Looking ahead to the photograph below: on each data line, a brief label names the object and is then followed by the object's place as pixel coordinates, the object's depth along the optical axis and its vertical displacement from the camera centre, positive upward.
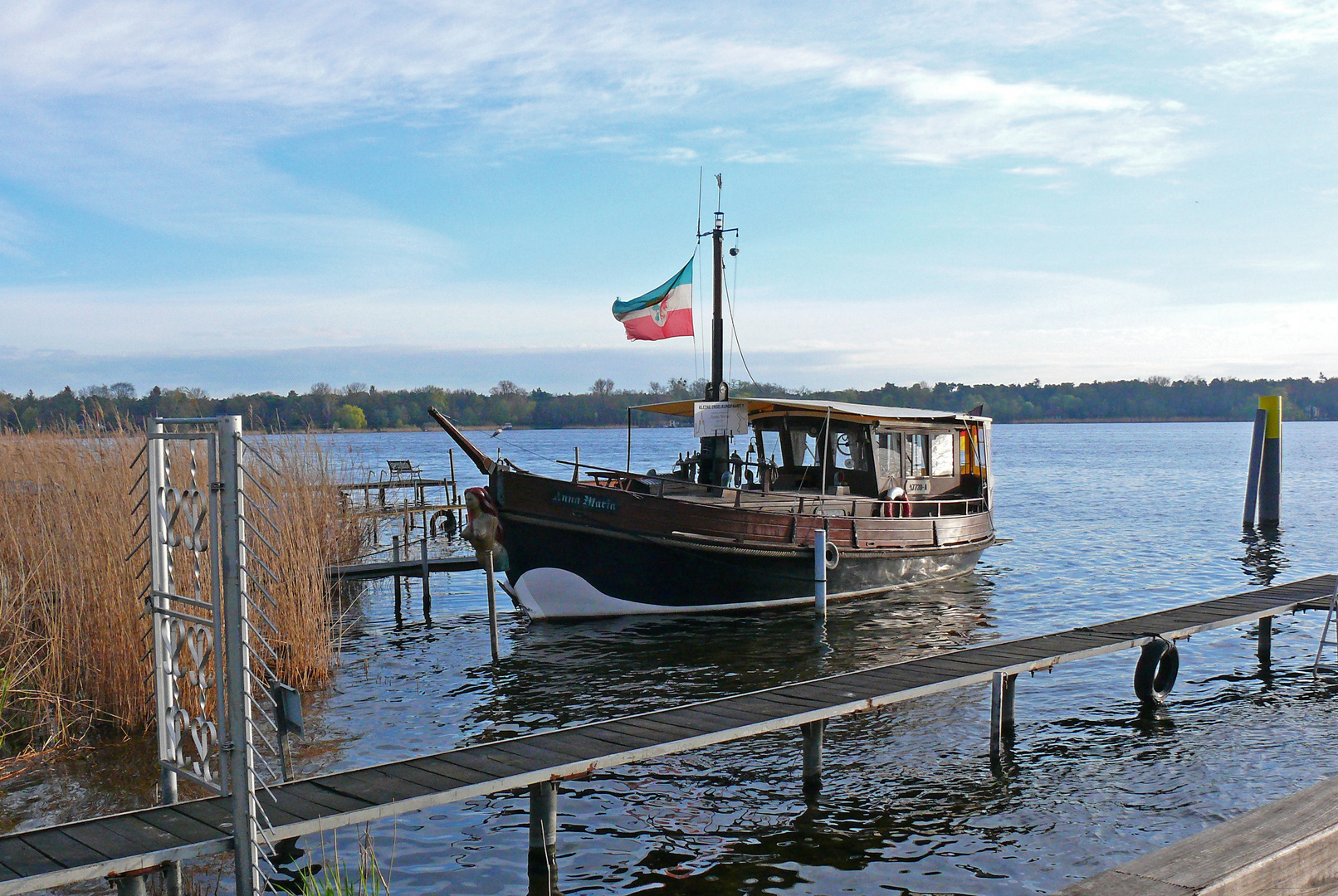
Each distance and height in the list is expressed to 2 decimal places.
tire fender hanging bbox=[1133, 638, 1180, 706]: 10.27 -2.66
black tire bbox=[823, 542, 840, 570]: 15.28 -2.05
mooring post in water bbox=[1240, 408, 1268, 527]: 27.72 -1.86
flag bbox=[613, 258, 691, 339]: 15.84 +1.80
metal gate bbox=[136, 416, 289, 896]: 3.88 -0.74
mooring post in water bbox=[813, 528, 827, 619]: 14.73 -2.20
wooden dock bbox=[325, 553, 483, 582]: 15.94 -2.23
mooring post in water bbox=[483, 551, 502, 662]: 12.88 -2.28
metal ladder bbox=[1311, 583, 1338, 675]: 10.68 -2.18
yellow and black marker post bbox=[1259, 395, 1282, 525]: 27.65 -1.94
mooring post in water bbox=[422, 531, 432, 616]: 16.80 -2.74
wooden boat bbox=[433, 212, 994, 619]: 14.57 -1.38
